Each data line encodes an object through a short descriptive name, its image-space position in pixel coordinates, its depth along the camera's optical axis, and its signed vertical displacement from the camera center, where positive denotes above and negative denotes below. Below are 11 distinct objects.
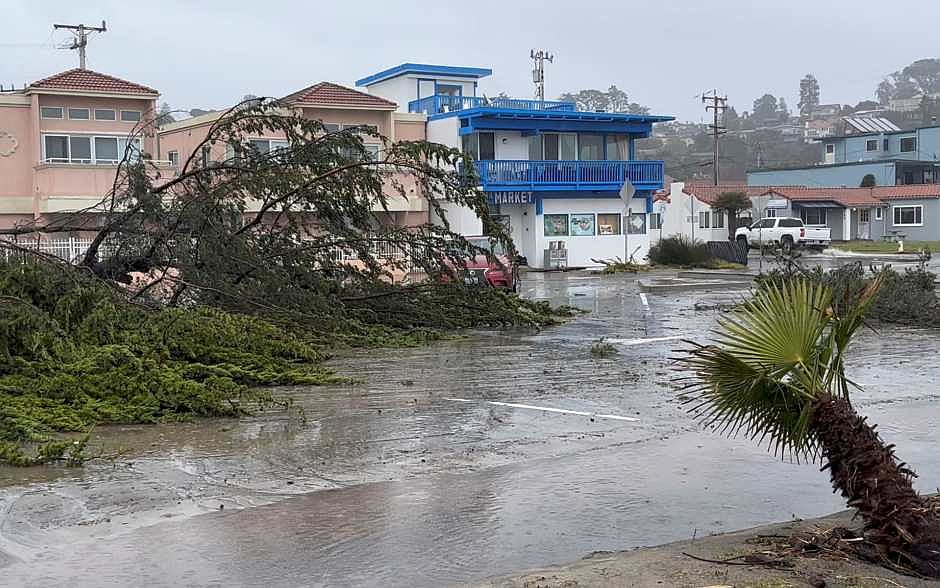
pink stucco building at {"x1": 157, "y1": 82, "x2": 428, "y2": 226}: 40.91 +5.47
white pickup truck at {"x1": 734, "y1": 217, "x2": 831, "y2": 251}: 58.12 +0.97
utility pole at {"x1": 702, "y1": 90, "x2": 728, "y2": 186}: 83.00 +11.17
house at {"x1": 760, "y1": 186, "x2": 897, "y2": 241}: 70.69 +2.66
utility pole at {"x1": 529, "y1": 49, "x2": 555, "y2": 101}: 68.38 +11.66
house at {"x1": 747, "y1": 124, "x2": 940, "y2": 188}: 83.69 +6.65
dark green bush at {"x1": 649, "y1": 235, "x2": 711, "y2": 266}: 43.81 +0.03
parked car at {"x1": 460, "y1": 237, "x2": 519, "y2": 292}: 23.78 -0.31
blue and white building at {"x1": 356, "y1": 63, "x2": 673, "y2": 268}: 44.34 +3.52
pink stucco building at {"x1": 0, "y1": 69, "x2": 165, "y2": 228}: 34.72 +4.35
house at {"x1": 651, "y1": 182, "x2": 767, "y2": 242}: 63.38 +2.31
